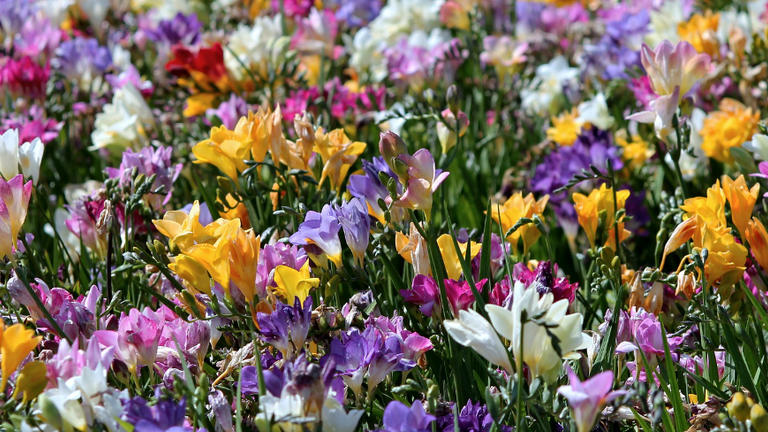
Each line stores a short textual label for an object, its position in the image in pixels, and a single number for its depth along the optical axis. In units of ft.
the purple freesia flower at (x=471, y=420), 6.38
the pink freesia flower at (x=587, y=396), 6.09
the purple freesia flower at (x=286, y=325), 6.42
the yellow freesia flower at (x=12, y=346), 6.24
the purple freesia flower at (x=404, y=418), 6.20
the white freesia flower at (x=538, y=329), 6.21
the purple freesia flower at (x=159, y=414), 6.14
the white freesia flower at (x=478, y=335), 6.24
